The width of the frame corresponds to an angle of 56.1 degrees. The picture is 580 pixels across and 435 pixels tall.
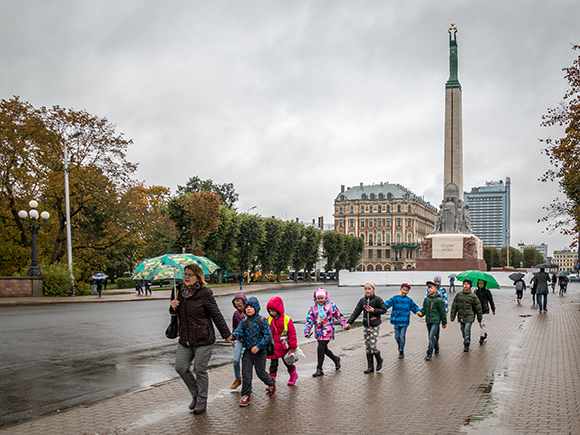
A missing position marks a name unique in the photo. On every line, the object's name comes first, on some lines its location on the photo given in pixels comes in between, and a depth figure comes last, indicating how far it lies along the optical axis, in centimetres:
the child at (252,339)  696
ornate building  12444
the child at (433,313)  1045
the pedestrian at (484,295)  1311
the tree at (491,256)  11920
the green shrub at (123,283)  4866
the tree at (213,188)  8594
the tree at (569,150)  1720
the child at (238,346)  754
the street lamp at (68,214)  2855
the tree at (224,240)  5381
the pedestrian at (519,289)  2725
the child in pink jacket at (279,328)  749
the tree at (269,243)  6350
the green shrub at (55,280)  2811
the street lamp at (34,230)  2641
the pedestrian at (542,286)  2158
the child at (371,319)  898
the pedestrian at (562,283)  3894
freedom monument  4847
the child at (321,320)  863
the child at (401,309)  1007
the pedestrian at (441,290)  1247
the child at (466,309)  1147
